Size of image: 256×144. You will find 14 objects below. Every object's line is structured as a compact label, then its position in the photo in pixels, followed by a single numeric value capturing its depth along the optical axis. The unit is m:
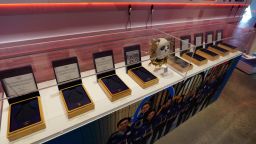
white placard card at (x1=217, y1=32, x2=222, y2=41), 2.05
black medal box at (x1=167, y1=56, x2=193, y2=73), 1.49
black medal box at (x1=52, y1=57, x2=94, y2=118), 0.96
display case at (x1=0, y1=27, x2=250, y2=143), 0.94
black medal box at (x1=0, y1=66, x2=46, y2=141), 0.81
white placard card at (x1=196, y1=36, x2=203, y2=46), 1.82
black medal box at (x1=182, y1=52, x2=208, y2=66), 1.64
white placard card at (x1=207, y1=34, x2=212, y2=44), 1.95
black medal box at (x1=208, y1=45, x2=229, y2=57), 1.92
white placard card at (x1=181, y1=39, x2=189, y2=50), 1.59
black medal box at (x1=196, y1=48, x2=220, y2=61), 1.77
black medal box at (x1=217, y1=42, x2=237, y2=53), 2.07
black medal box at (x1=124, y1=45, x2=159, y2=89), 1.26
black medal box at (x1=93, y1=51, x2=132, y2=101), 1.11
